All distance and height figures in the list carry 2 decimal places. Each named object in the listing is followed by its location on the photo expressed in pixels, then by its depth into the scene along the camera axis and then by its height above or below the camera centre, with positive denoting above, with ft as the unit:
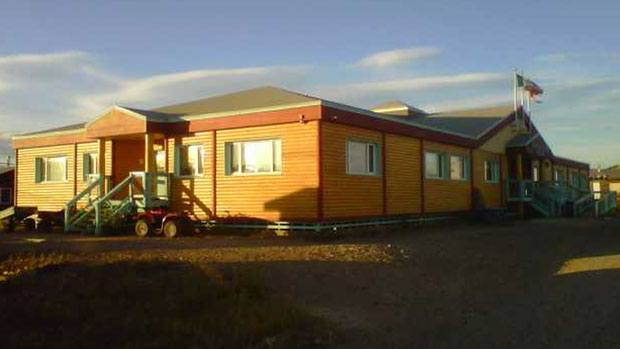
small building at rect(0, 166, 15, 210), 135.03 +2.87
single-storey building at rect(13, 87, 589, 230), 61.95 +4.31
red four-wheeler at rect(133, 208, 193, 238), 63.31 -2.43
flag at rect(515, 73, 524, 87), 114.53 +20.37
